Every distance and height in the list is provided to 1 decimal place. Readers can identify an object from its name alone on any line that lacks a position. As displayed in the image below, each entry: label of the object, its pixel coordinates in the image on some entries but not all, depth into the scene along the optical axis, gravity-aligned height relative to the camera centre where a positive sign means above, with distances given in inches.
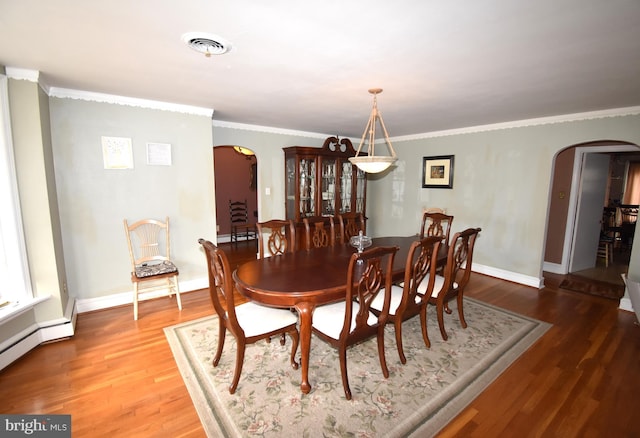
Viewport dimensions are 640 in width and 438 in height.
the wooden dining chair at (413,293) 83.9 -33.1
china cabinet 180.2 +1.8
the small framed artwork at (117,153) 116.7 +11.4
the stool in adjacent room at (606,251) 203.8 -48.7
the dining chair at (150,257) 116.8 -31.8
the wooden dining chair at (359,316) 71.0 -35.9
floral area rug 67.6 -54.3
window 84.7 -15.2
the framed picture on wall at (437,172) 183.3 +7.6
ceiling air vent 64.1 +31.4
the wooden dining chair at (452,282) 98.0 -34.5
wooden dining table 71.9 -26.0
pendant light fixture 100.7 +7.4
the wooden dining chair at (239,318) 70.7 -36.7
